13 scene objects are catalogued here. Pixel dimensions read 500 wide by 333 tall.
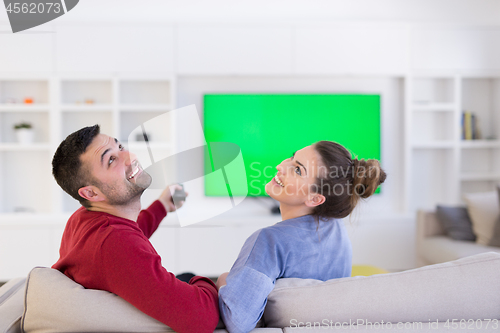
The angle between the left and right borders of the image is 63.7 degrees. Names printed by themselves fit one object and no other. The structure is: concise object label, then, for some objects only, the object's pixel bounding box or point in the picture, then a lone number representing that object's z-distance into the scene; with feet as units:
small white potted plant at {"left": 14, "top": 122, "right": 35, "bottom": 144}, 11.68
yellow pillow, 6.41
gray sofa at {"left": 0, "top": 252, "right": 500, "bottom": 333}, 2.93
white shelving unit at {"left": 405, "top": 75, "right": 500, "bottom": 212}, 12.48
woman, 3.37
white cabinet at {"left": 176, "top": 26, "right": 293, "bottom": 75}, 11.47
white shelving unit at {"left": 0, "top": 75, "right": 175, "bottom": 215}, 12.12
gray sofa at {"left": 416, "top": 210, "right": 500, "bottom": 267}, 8.77
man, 2.92
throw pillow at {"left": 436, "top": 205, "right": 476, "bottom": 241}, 9.47
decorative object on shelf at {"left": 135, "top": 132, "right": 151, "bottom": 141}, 10.67
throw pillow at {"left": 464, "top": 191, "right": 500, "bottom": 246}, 9.12
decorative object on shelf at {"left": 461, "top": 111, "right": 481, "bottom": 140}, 12.55
